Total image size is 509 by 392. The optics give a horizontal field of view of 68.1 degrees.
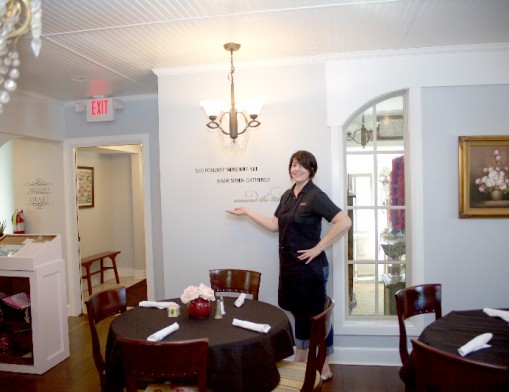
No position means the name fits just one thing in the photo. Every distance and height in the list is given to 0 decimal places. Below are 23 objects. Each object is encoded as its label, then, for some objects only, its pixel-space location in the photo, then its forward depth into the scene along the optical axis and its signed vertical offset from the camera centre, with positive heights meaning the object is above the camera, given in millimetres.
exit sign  4074 +921
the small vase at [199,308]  2086 -645
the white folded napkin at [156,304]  2271 -679
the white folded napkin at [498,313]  1904 -667
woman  2537 -382
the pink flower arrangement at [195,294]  2100 -572
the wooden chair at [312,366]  1749 -902
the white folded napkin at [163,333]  1779 -679
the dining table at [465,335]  1565 -692
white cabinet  3033 -926
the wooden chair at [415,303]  2139 -685
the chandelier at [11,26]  1137 +540
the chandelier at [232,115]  2807 +598
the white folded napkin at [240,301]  2303 -686
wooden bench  5088 -968
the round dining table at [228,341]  1706 -722
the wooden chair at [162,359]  1463 -652
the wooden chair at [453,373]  1212 -634
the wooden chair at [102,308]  2086 -681
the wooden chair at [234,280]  2756 -661
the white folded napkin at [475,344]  1567 -677
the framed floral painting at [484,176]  2887 +65
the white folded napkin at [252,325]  1862 -681
